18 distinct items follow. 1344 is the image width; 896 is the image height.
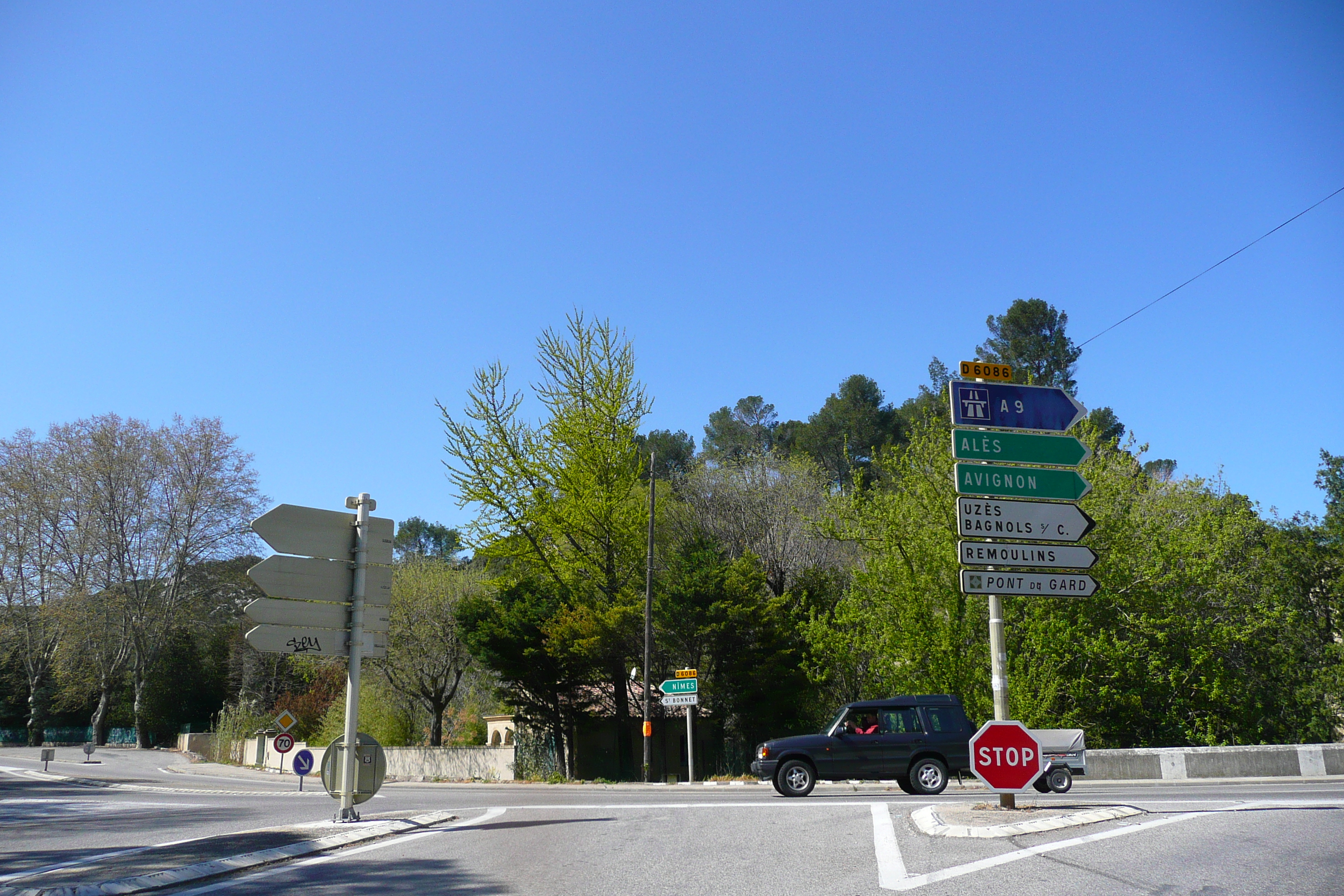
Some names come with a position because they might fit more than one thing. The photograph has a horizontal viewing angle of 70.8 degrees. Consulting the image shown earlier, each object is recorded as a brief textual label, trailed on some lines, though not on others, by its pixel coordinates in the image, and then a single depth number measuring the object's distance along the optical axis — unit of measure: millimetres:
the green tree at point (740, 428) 76062
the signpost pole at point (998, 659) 10914
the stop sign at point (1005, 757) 10047
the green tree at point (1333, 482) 32656
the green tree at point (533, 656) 36469
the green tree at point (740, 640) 33906
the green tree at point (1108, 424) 59344
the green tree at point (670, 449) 72125
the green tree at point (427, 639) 43750
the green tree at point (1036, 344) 59312
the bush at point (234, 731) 51844
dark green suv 16750
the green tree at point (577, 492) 35094
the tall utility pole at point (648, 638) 31984
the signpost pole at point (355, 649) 10516
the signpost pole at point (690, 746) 28906
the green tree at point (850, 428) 66812
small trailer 16297
